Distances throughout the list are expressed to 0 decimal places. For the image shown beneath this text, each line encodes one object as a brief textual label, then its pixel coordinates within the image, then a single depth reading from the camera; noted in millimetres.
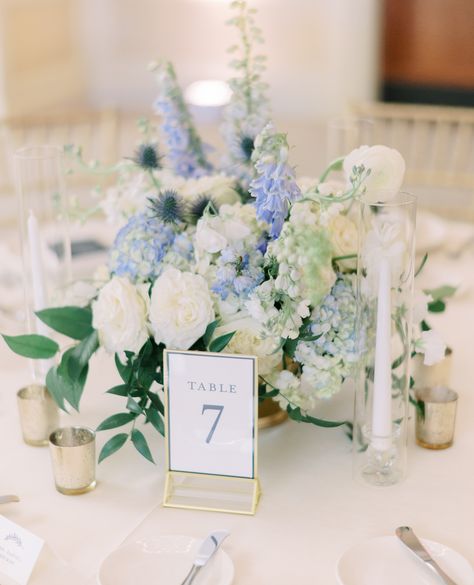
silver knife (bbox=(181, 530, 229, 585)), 958
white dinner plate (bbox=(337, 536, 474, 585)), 960
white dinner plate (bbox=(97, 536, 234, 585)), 965
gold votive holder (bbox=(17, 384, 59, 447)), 1267
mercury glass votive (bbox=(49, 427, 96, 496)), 1124
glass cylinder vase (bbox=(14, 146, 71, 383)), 1321
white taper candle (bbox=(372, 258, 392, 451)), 1087
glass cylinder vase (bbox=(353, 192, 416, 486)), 1067
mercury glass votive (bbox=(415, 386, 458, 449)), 1233
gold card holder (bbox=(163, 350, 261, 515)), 1090
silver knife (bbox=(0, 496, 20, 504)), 1128
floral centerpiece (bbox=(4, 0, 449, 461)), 1071
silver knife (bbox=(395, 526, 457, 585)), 948
